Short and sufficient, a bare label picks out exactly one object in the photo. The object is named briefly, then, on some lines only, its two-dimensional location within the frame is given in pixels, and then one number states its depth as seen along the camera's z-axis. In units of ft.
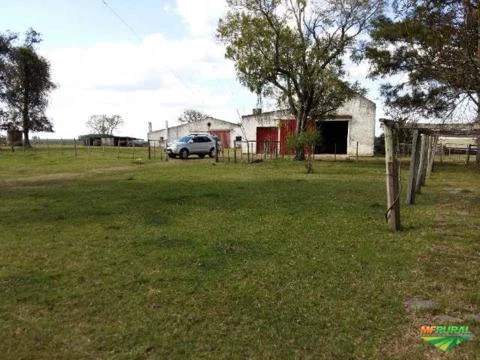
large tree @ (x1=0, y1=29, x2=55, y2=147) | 163.12
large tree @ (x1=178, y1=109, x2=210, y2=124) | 284.86
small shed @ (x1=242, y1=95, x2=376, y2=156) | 125.80
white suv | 109.70
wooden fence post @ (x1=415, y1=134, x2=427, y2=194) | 42.34
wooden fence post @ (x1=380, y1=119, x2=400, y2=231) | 25.62
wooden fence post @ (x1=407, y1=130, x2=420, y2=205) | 36.82
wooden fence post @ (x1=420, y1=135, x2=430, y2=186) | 45.53
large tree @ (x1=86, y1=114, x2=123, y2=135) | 316.60
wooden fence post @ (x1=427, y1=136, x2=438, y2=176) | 63.57
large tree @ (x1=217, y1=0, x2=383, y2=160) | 91.40
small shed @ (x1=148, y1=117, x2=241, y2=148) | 185.98
